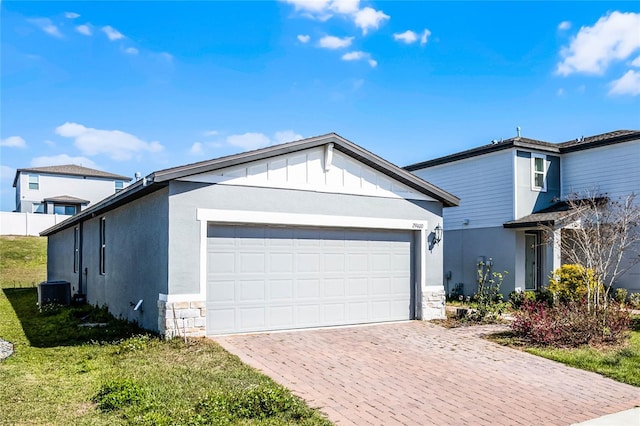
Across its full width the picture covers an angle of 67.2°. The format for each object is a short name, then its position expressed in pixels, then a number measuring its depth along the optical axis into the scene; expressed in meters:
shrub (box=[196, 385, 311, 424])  5.19
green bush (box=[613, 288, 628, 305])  15.30
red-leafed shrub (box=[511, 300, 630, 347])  9.41
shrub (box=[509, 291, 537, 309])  15.42
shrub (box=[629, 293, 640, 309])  14.49
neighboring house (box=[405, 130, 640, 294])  15.96
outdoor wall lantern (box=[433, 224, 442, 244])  12.44
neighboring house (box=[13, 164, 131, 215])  42.44
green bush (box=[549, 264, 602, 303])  14.03
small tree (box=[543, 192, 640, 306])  12.07
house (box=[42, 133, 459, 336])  9.42
